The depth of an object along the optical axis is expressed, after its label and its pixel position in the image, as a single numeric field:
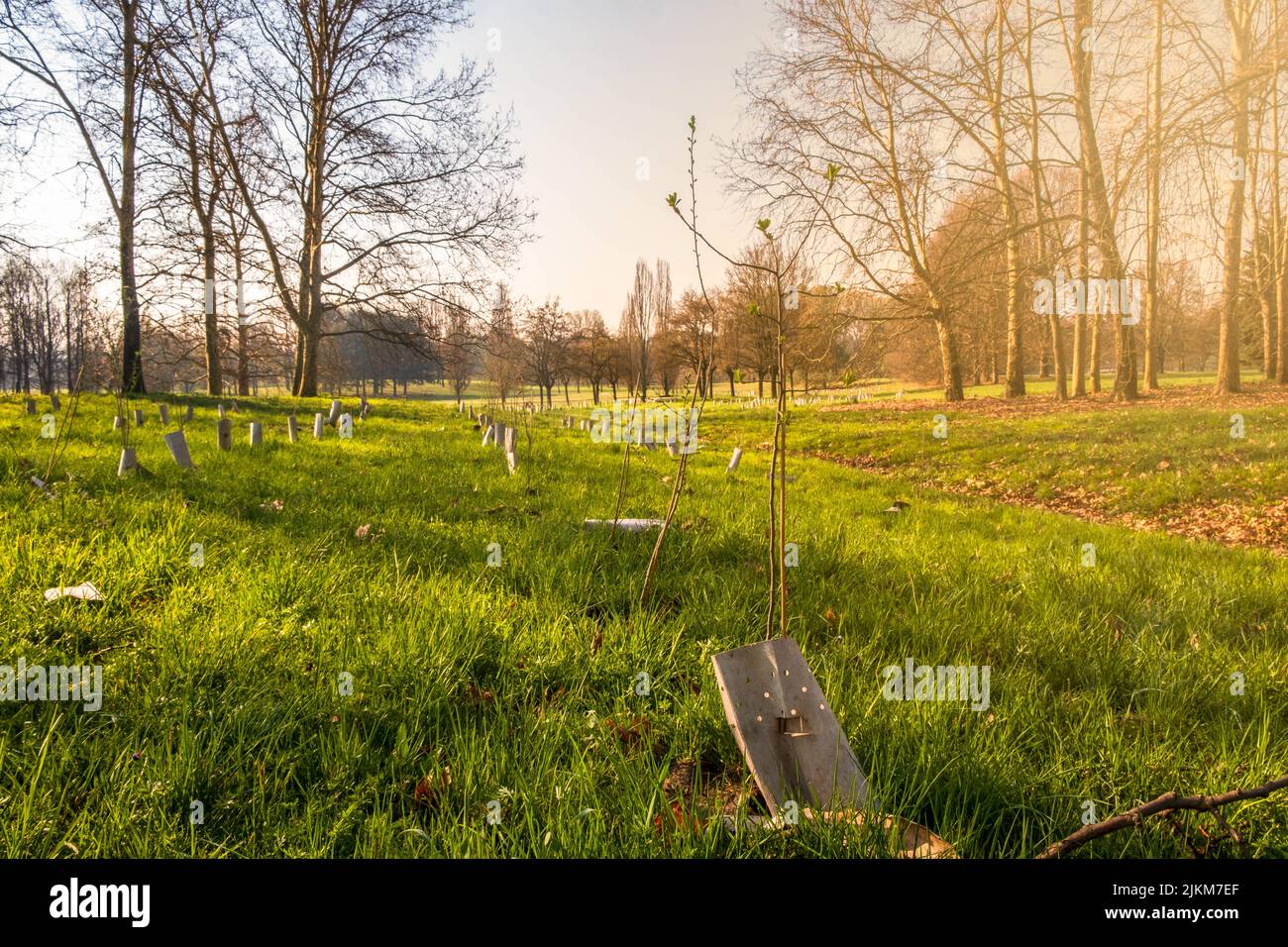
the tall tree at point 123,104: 15.05
